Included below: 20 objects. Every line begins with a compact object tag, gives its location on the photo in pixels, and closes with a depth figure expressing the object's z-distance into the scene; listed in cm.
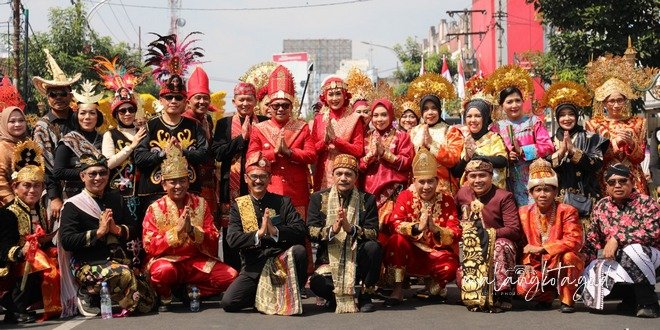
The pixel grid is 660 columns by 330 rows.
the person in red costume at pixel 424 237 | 815
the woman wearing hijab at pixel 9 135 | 838
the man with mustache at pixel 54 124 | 861
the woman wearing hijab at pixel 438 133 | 887
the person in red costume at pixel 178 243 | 791
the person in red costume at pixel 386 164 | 879
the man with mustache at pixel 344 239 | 781
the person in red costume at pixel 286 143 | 870
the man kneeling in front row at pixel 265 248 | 776
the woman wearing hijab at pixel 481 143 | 873
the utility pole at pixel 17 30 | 2497
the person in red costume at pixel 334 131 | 883
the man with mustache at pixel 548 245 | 756
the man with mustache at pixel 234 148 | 887
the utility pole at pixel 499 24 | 3775
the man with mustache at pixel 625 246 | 739
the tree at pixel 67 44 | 2895
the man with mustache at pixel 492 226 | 768
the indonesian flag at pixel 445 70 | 2841
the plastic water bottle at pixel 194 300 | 792
